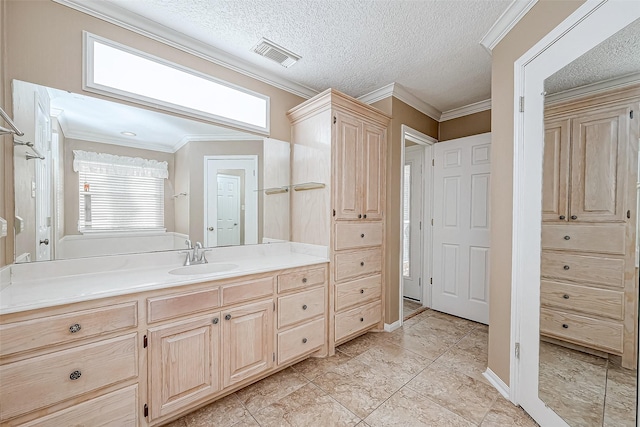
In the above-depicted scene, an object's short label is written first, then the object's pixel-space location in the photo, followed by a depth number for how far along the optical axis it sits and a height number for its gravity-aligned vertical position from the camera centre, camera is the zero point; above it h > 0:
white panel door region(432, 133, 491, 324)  2.99 -0.20
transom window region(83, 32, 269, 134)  1.70 +0.95
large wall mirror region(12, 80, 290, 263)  1.51 +0.22
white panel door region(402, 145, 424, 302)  3.73 -0.16
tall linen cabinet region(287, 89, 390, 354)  2.31 +0.13
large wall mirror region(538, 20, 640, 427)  1.08 -0.15
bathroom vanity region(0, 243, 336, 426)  1.12 -0.68
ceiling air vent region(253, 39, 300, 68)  2.04 +1.30
